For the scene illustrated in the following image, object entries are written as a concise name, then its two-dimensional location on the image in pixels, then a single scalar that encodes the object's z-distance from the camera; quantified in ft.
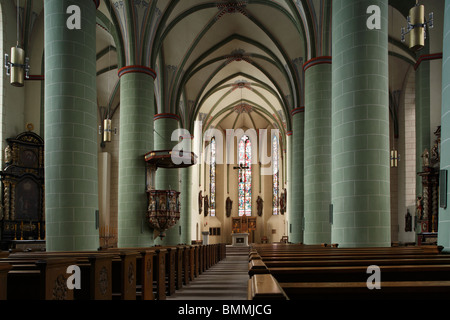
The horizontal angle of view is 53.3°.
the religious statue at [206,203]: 105.19
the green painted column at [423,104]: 44.83
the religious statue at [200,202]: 97.96
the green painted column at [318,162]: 39.63
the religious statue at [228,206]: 112.88
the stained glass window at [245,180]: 114.52
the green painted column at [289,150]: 71.92
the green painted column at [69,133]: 25.61
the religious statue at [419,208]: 45.36
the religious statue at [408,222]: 59.47
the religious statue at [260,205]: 112.37
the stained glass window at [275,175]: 109.81
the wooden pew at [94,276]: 11.79
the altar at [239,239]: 96.22
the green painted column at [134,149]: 42.42
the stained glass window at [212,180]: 112.06
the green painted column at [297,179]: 57.26
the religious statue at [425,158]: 43.74
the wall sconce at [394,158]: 53.83
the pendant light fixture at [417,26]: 21.94
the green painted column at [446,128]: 14.67
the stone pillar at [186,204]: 69.85
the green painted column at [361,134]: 22.38
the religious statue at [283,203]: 99.52
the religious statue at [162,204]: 42.37
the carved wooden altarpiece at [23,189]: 44.68
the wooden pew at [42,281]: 9.18
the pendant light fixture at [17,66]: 23.86
